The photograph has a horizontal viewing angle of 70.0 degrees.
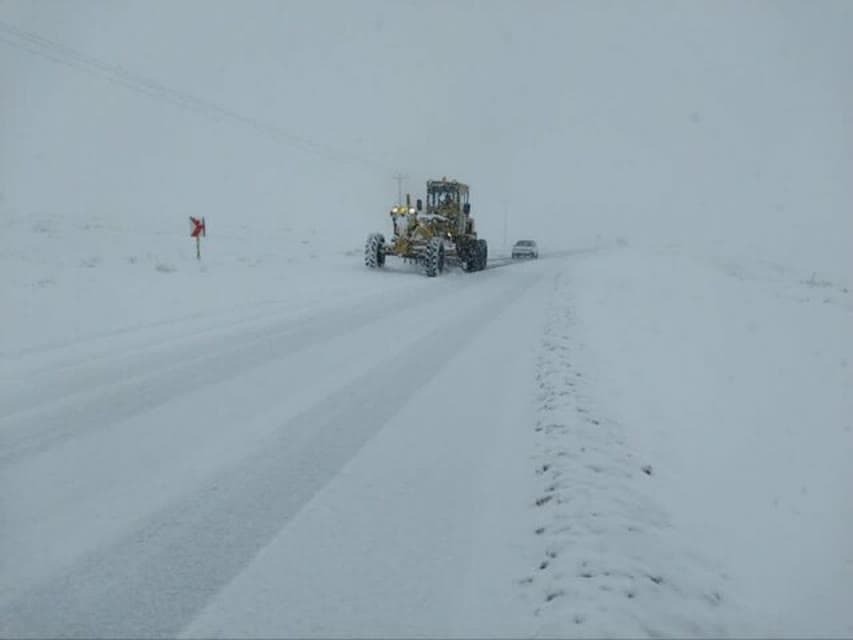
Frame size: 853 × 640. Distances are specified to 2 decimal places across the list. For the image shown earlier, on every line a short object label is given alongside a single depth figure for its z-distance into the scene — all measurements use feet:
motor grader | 73.41
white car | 132.05
